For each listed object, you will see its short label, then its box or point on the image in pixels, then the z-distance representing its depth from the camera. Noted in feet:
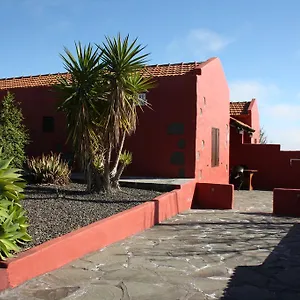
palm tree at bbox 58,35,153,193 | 32.42
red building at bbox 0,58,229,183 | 42.91
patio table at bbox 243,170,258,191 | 63.16
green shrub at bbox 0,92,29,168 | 37.44
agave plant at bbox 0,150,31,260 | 15.90
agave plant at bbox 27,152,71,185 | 38.50
